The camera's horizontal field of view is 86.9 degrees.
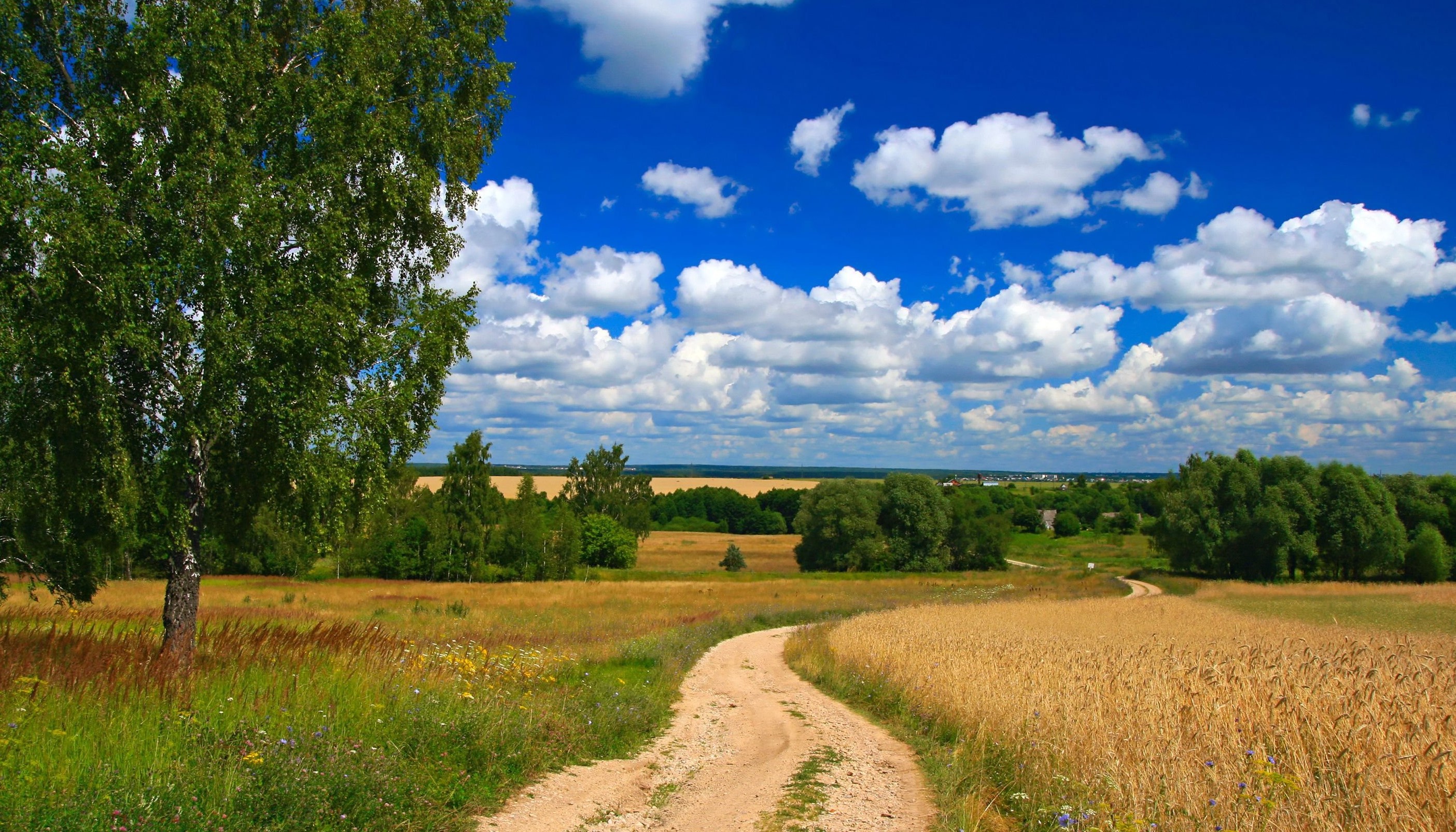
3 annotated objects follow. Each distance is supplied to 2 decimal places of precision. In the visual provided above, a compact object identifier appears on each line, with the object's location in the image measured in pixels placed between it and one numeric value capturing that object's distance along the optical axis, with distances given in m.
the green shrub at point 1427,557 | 62.72
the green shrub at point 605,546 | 77.25
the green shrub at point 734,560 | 79.56
